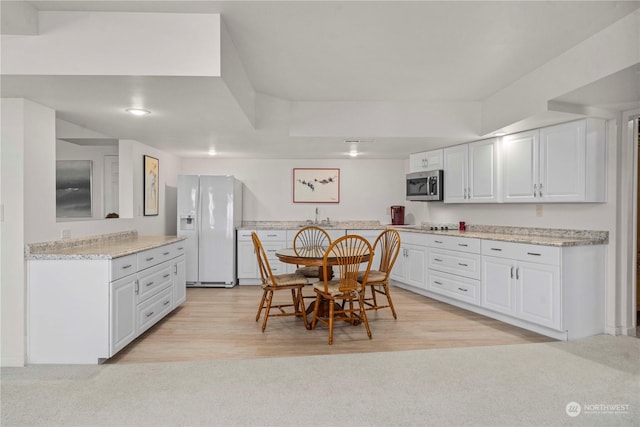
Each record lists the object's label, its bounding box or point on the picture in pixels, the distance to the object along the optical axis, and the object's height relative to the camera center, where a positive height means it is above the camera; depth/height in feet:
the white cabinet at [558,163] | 10.61 +1.52
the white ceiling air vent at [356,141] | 14.77 +2.91
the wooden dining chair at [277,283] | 11.22 -2.28
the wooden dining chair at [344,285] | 10.30 -2.21
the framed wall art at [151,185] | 15.39 +1.14
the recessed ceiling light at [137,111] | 9.93 +2.79
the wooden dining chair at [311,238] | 17.48 -1.34
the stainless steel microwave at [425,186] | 16.24 +1.18
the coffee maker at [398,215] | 19.53 -0.22
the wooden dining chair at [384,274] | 11.56 -2.09
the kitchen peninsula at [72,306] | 8.73 -2.32
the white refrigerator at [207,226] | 17.20 -0.72
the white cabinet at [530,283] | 10.15 -2.26
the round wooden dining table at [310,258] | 10.75 -1.43
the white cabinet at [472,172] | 13.91 +1.59
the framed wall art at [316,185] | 20.31 +1.46
